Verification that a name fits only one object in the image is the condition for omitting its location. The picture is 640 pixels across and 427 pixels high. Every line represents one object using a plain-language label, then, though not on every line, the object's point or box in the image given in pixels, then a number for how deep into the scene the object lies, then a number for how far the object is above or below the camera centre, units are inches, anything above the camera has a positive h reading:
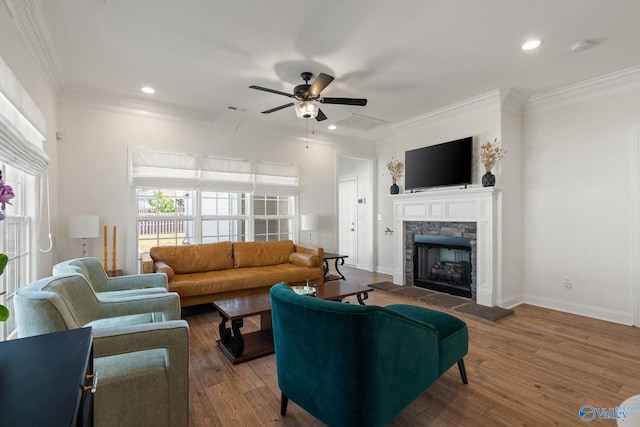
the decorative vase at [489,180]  154.0 +16.6
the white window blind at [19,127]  73.7 +26.2
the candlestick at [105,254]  152.3 -19.0
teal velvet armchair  55.9 -29.1
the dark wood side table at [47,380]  27.2 -17.4
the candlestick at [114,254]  150.4 -18.9
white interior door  281.7 -5.1
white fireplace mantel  156.7 -0.2
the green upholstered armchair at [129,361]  58.1 -30.8
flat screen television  168.2 +28.2
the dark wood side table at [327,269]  200.7 -36.3
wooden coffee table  103.0 -40.7
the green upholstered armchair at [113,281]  98.9 -24.4
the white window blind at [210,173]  165.8 +25.3
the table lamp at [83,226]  137.8 -4.6
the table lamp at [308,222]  207.5 -5.5
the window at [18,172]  76.7 +14.2
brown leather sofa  141.4 -28.8
